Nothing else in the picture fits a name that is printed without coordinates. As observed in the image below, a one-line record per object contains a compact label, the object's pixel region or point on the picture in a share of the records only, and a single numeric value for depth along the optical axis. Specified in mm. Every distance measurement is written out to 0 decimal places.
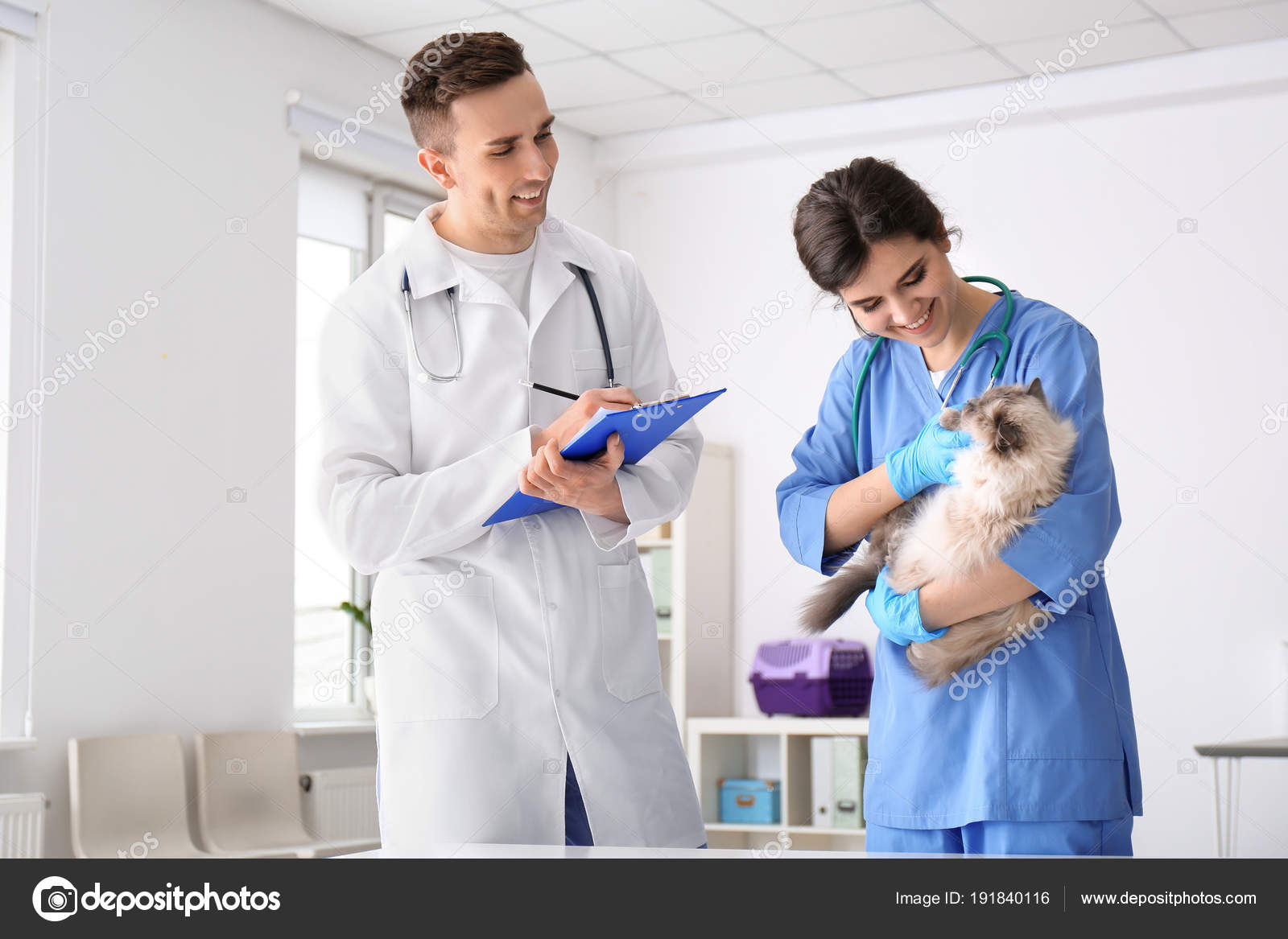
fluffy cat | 1594
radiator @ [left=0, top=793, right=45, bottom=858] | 3584
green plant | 4887
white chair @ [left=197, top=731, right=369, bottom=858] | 4117
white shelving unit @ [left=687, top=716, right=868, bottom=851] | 5332
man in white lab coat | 1659
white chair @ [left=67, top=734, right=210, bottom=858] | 3775
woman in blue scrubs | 1563
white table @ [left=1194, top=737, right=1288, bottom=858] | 3859
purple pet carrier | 5344
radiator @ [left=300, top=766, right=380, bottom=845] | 4609
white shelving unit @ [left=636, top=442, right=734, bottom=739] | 5664
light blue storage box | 5410
